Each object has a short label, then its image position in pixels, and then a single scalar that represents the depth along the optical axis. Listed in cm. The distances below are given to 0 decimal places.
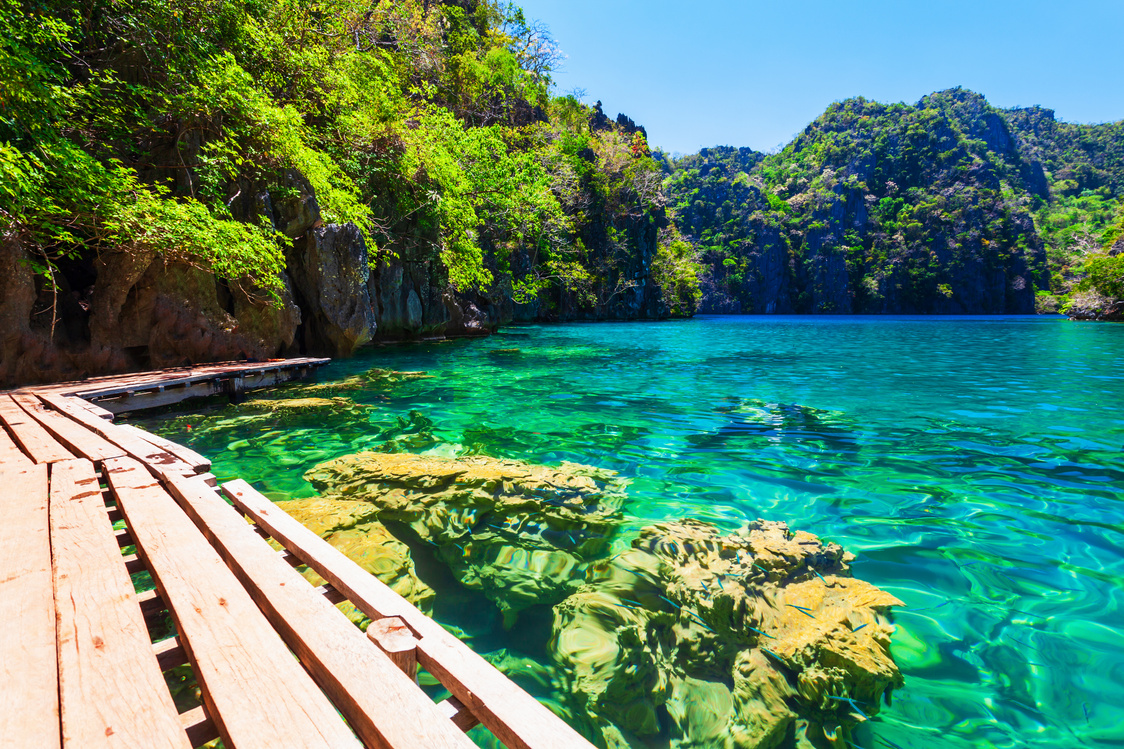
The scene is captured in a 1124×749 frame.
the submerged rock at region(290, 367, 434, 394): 949
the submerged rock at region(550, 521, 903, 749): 224
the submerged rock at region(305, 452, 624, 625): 327
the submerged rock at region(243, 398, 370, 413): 773
